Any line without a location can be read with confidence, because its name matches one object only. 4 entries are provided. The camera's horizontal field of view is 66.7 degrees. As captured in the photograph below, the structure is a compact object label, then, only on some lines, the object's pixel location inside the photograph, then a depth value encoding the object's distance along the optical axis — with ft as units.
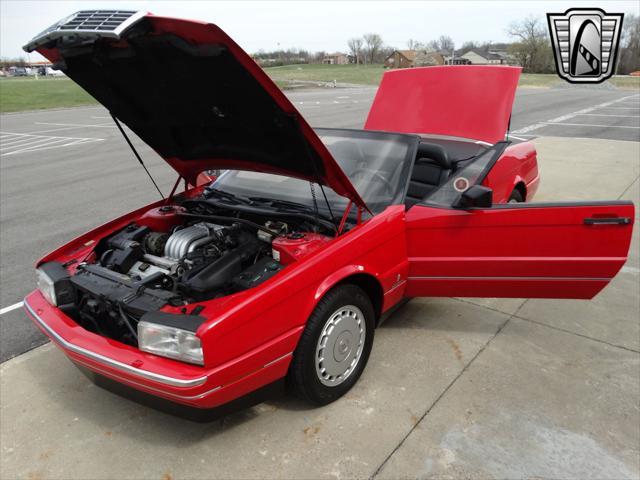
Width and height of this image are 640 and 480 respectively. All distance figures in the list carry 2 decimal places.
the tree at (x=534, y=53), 209.46
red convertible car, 7.14
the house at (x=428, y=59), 212.02
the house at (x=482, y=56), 292.53
